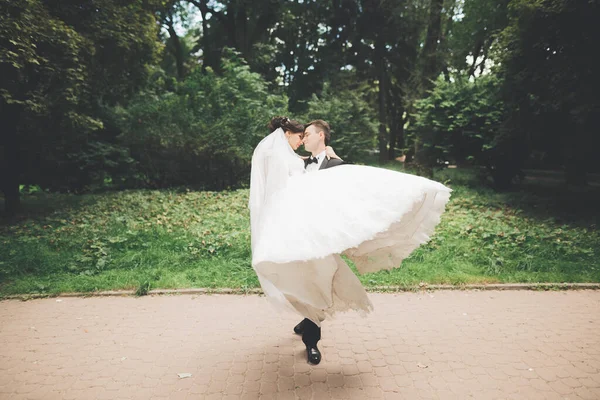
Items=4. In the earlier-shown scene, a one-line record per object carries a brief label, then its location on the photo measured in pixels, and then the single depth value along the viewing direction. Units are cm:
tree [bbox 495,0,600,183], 915
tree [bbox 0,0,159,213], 866
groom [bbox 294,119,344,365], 390
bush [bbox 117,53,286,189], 1499
